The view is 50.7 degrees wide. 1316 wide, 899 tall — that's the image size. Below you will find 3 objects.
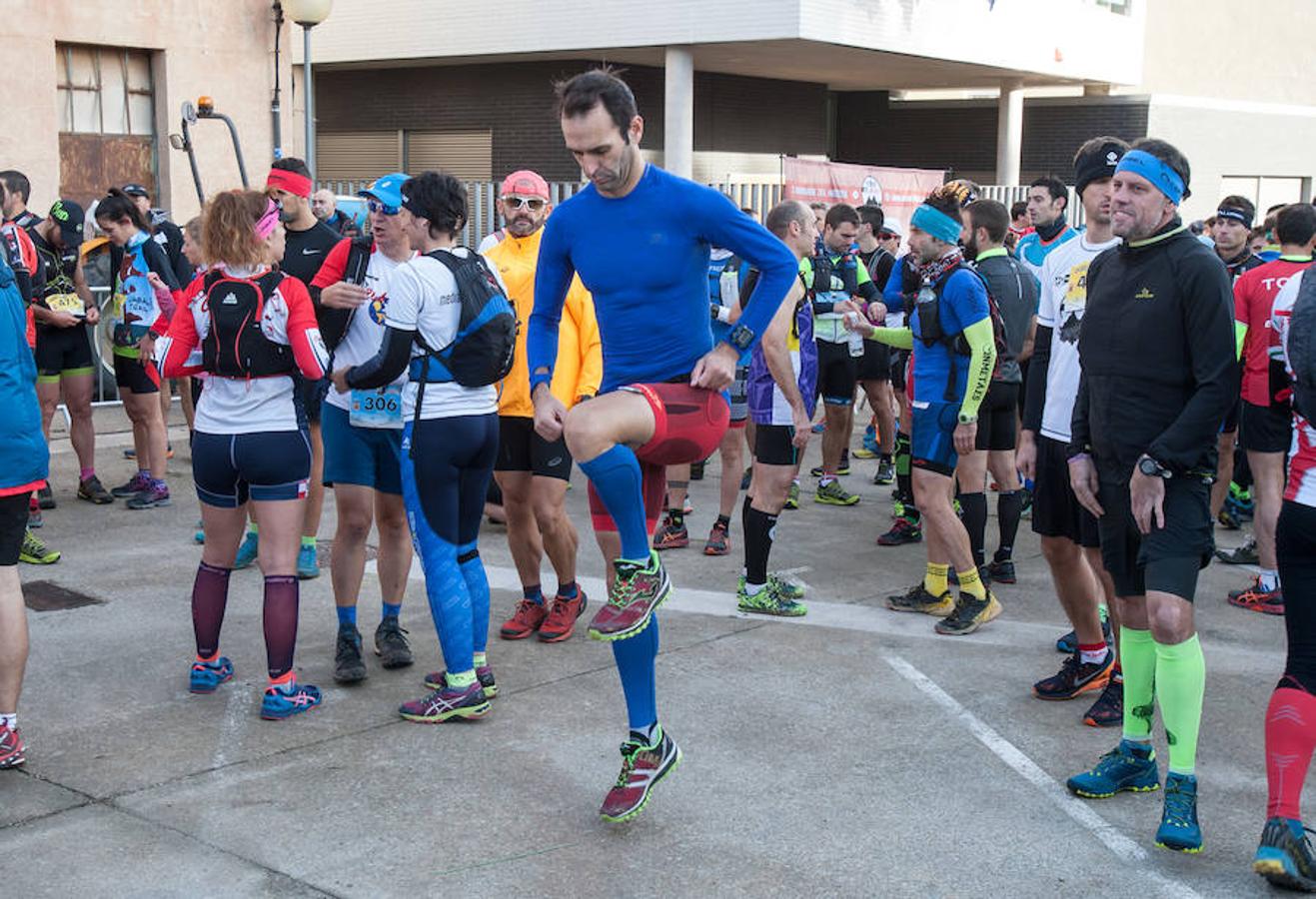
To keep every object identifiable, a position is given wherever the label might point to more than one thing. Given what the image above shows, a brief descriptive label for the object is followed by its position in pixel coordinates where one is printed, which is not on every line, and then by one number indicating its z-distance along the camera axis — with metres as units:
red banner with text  15.70
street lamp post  14.41
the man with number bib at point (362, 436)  5.82
